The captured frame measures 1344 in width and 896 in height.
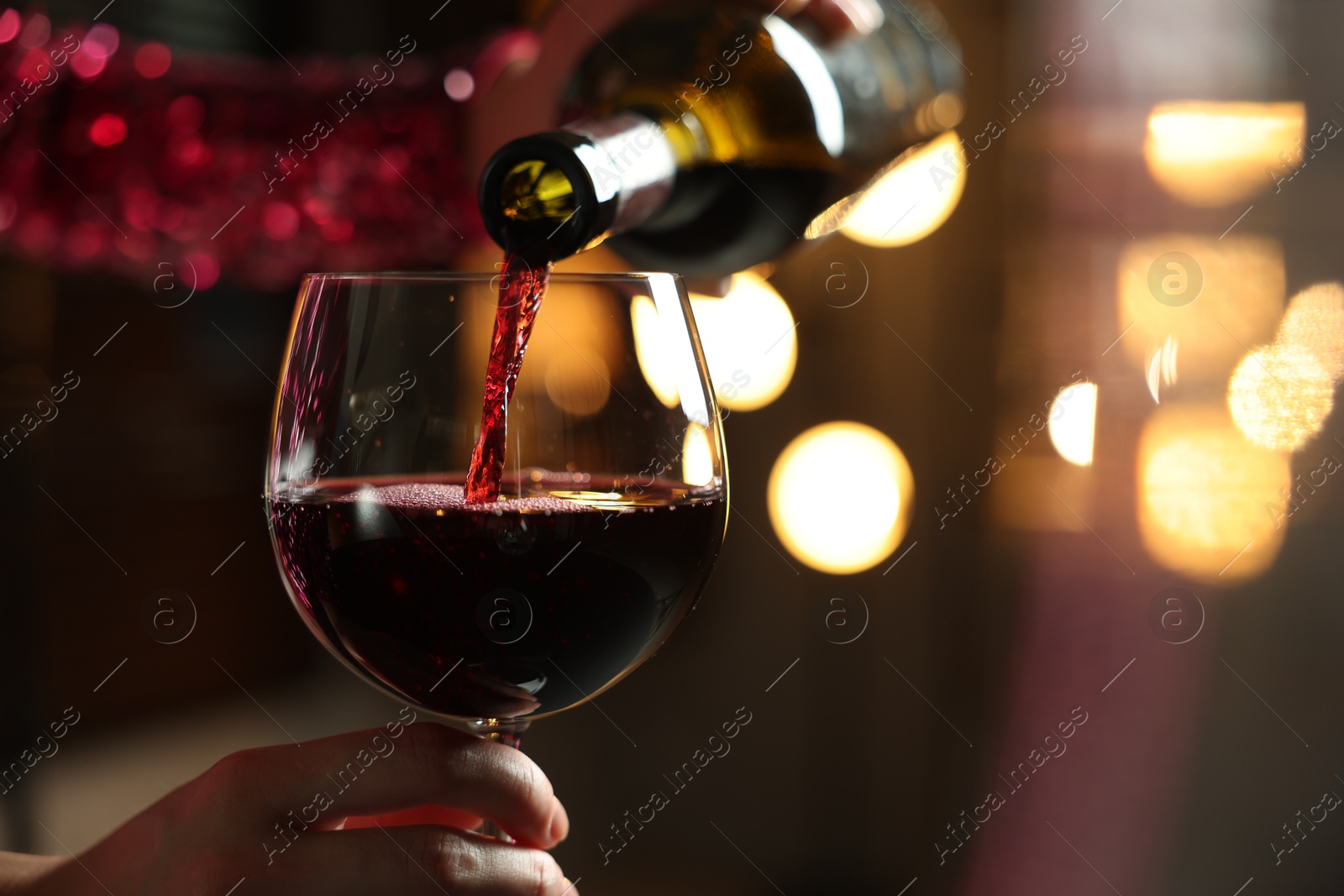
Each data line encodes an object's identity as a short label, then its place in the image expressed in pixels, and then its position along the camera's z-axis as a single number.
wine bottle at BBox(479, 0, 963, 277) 0.77
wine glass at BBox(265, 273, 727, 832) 0.46
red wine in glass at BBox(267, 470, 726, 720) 0.46
